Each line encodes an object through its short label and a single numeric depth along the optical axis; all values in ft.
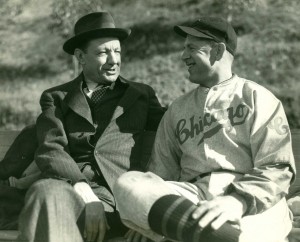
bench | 11.70
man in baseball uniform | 8.12
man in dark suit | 10.33
